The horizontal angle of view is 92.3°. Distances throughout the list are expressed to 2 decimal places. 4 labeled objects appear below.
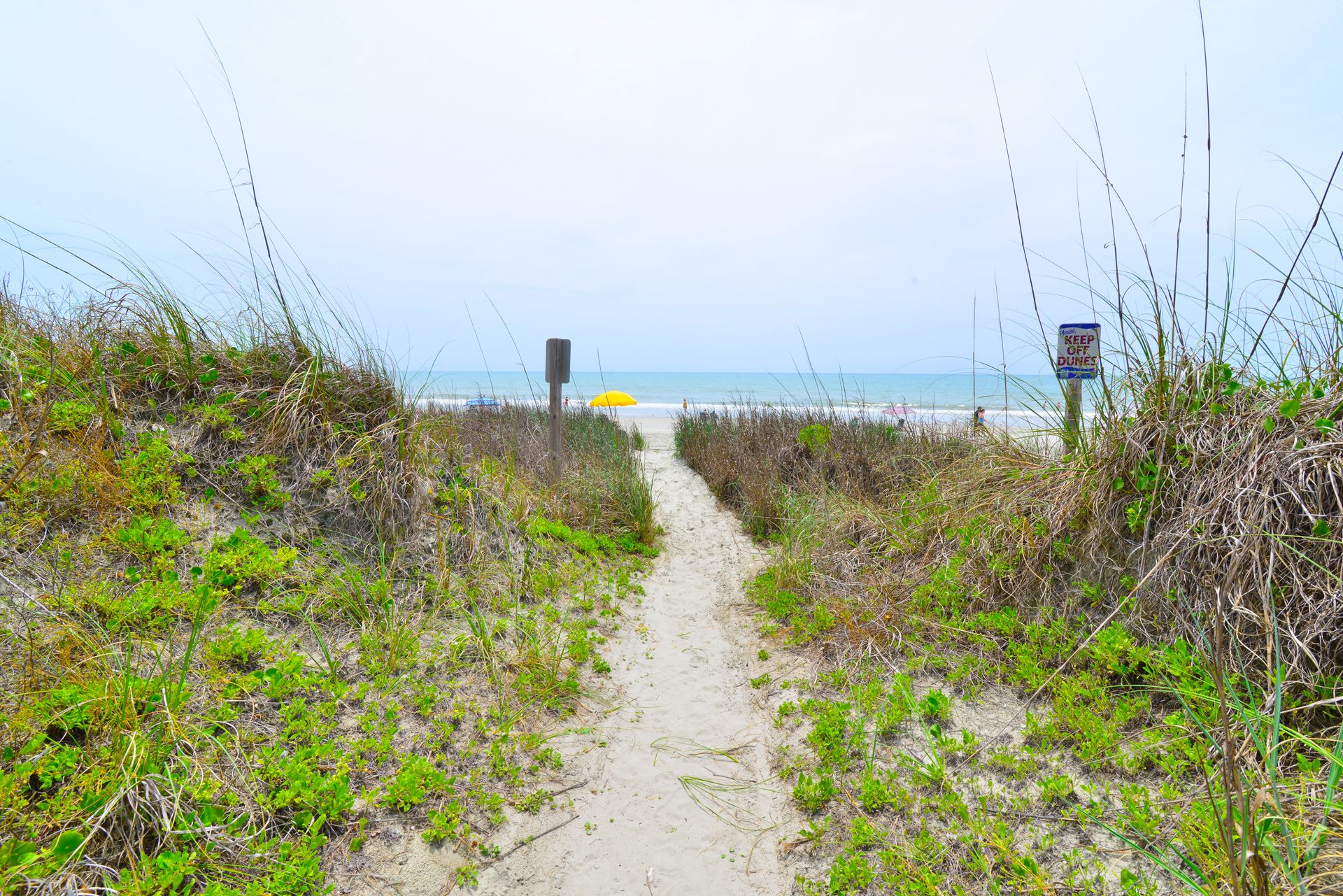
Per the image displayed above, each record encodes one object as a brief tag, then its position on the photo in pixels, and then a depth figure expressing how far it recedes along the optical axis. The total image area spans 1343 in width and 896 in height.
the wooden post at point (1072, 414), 4.08
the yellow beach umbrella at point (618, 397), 15.85
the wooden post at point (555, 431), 7.13
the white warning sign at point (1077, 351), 4.31
